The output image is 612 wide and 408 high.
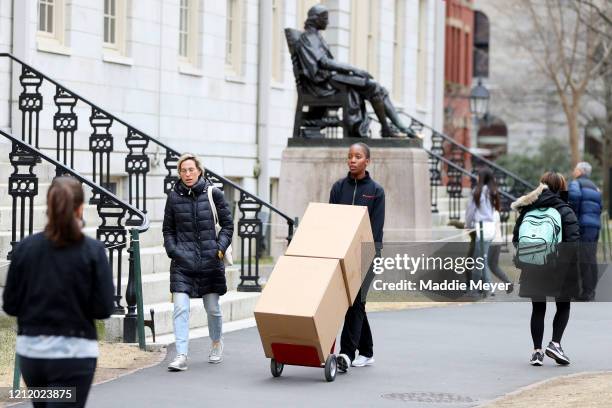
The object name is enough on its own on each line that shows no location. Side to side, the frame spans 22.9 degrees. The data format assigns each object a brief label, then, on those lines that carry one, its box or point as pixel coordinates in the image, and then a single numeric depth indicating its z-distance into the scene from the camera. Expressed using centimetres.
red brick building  5628
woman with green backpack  1331
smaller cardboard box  1180
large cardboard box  1155
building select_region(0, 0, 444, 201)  2058
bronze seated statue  2203
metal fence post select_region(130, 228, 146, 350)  1352
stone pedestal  2195
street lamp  3669
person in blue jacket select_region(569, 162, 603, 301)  2117
